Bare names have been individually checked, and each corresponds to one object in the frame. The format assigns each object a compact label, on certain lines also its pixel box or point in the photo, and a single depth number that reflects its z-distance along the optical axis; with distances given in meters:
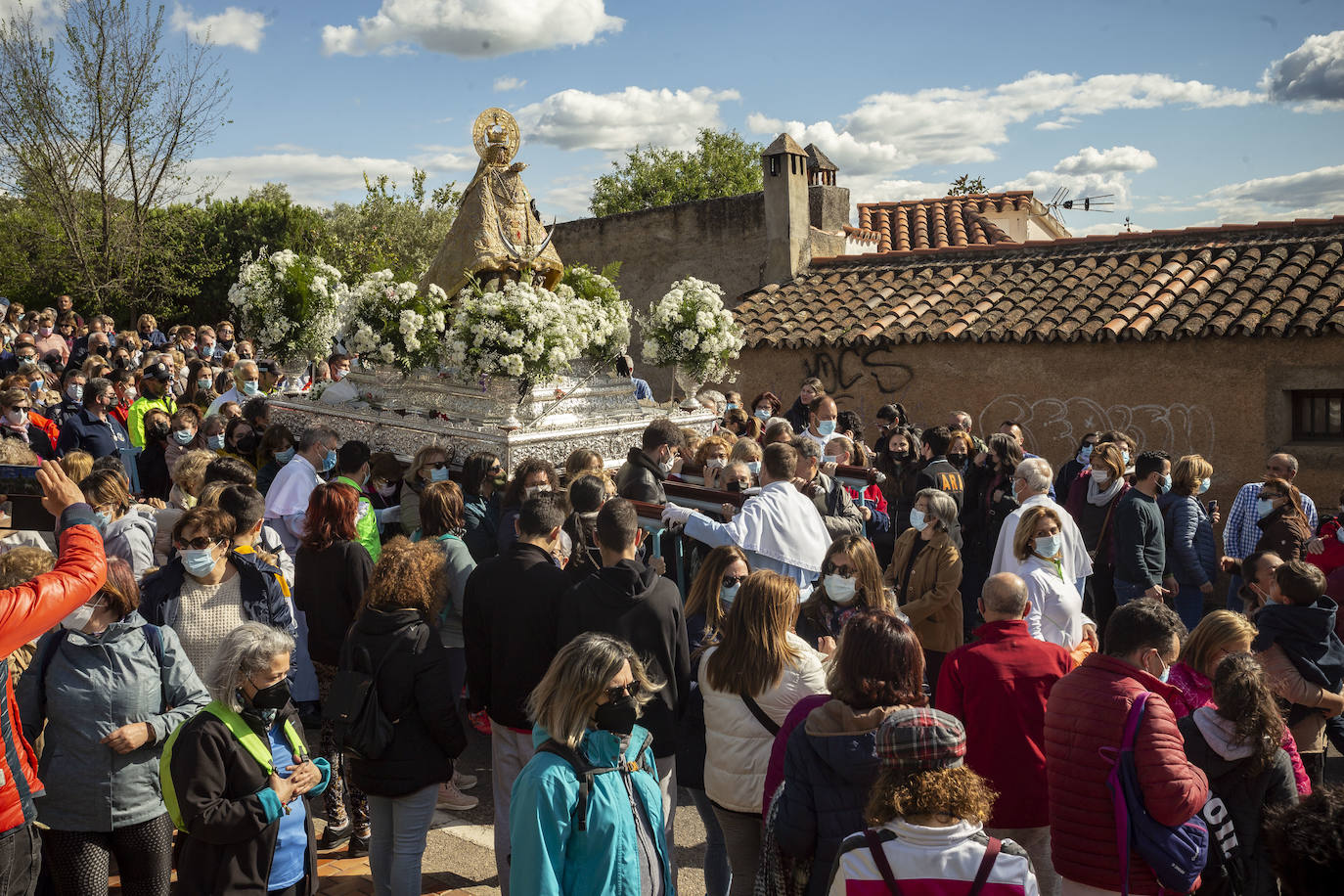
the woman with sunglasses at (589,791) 3.03
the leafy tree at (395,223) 32.78
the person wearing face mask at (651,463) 6.97
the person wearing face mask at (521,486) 6.16
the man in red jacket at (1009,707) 4.21
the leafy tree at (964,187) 51.59
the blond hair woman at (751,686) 3.90
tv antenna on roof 32.66
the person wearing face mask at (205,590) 4.98
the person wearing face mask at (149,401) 10.36
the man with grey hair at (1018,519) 6.30
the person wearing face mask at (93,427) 9.30
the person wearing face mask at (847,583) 5.04
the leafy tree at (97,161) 22.84
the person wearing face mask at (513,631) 4.71
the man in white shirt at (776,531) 5.86
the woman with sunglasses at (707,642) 4.41
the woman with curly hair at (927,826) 2.64
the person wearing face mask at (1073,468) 9.26
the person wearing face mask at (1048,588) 5.58
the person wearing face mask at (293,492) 7.08
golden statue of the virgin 10.21
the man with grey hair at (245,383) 10.61
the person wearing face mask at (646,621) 4.40
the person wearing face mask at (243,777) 3.47
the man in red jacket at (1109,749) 3.57
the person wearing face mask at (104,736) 3.92
